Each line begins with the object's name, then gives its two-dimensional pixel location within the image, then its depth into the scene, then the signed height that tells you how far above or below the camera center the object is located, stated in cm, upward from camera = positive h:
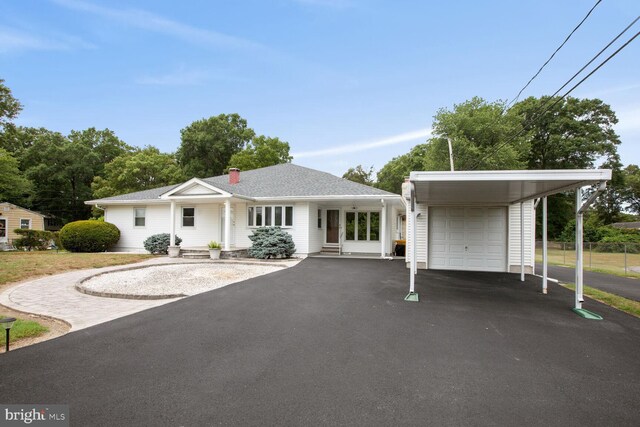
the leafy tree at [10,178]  2342 +302
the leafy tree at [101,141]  4306 +1019
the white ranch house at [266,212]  1702 +47
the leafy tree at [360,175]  4909 +682
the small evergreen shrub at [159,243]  1798 -121
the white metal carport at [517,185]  646 +85
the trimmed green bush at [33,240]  2281 -136
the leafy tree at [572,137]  3672 +943
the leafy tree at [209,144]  4081 +934
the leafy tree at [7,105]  2511 +867
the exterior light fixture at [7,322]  432 -130
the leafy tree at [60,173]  3928 +552
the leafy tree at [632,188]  4681 +484
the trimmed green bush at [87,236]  1875 -89
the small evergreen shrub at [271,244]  1584 -107
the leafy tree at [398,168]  4066 +687
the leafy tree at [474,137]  2872 +749
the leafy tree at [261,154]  3703 +762
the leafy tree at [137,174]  3469 +484
